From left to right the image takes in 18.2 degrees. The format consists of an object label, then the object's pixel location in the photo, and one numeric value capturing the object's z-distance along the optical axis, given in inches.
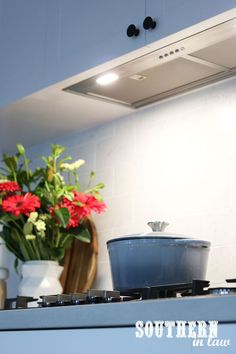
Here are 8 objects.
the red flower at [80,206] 93.7
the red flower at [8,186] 93.2
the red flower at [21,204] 90.7
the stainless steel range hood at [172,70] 72.7
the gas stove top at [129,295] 57.0
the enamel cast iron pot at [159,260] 70.6
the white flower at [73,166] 95.9
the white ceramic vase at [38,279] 92.5
